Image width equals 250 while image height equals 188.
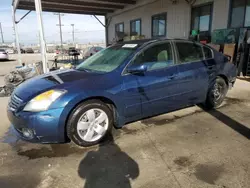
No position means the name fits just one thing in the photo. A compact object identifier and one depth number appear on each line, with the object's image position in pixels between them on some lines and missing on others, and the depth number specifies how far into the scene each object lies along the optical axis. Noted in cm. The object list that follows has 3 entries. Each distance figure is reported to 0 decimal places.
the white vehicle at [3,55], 1960
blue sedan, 264
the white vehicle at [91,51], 1620
